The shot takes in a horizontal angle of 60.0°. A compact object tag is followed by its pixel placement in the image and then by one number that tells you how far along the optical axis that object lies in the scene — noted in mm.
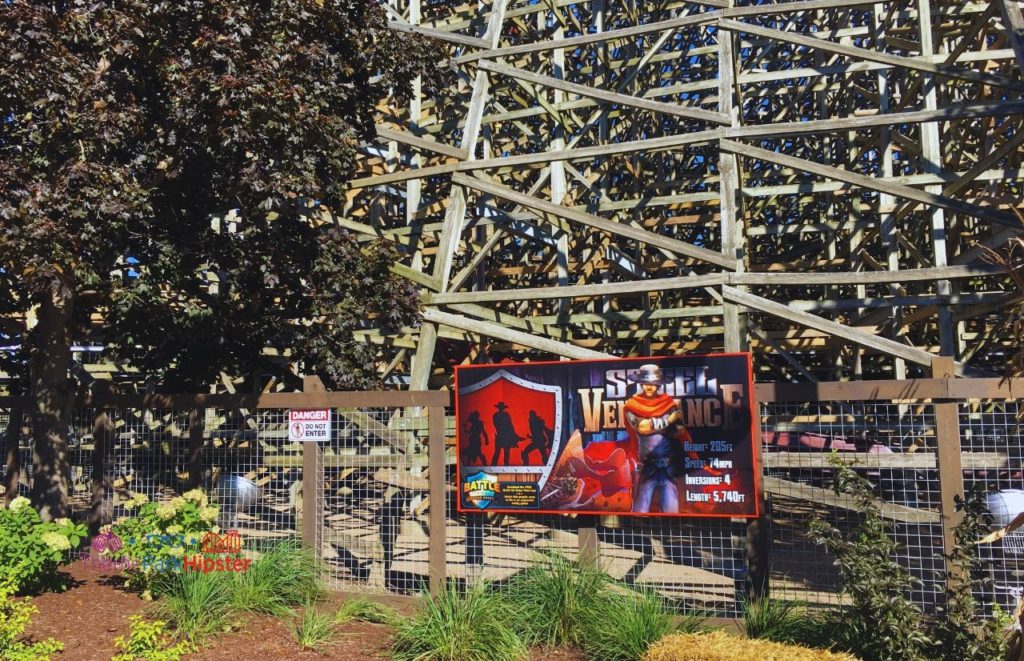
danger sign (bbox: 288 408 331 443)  8445
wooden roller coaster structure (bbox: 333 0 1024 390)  10453
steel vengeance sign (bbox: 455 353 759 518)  7207
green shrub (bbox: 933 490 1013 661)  5223
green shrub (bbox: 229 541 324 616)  7383
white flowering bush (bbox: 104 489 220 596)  7801
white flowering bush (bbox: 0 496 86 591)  7852
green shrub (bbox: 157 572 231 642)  6984
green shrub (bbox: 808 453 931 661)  5395
